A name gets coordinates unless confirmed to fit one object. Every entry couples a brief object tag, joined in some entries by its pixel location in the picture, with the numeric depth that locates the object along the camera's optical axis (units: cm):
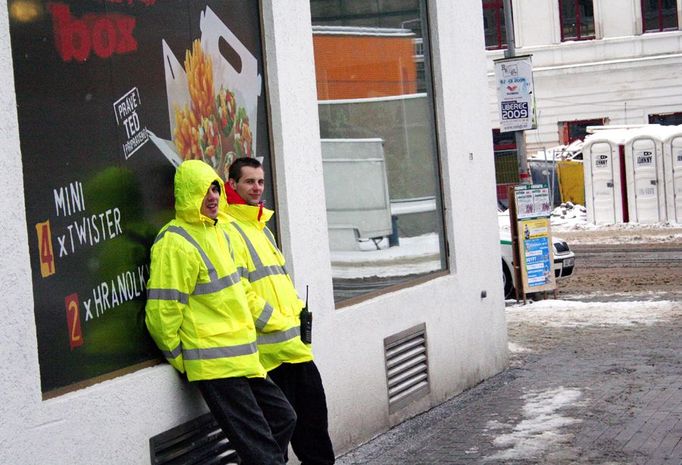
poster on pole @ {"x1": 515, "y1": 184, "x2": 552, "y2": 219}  1623
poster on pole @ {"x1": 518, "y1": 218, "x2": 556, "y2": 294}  1638
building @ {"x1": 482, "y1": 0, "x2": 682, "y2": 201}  3962
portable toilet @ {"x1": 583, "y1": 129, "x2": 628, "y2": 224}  2911
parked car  1727
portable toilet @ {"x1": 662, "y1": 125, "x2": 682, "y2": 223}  2833
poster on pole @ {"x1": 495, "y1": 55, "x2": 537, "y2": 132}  1657
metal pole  1807
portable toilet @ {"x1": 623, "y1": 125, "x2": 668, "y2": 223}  2852
